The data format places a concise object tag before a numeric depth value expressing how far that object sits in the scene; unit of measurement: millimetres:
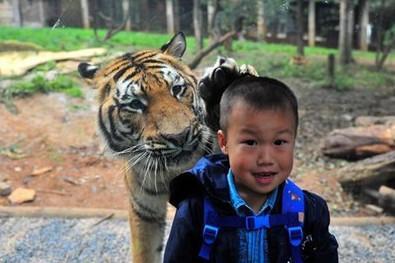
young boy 1283
